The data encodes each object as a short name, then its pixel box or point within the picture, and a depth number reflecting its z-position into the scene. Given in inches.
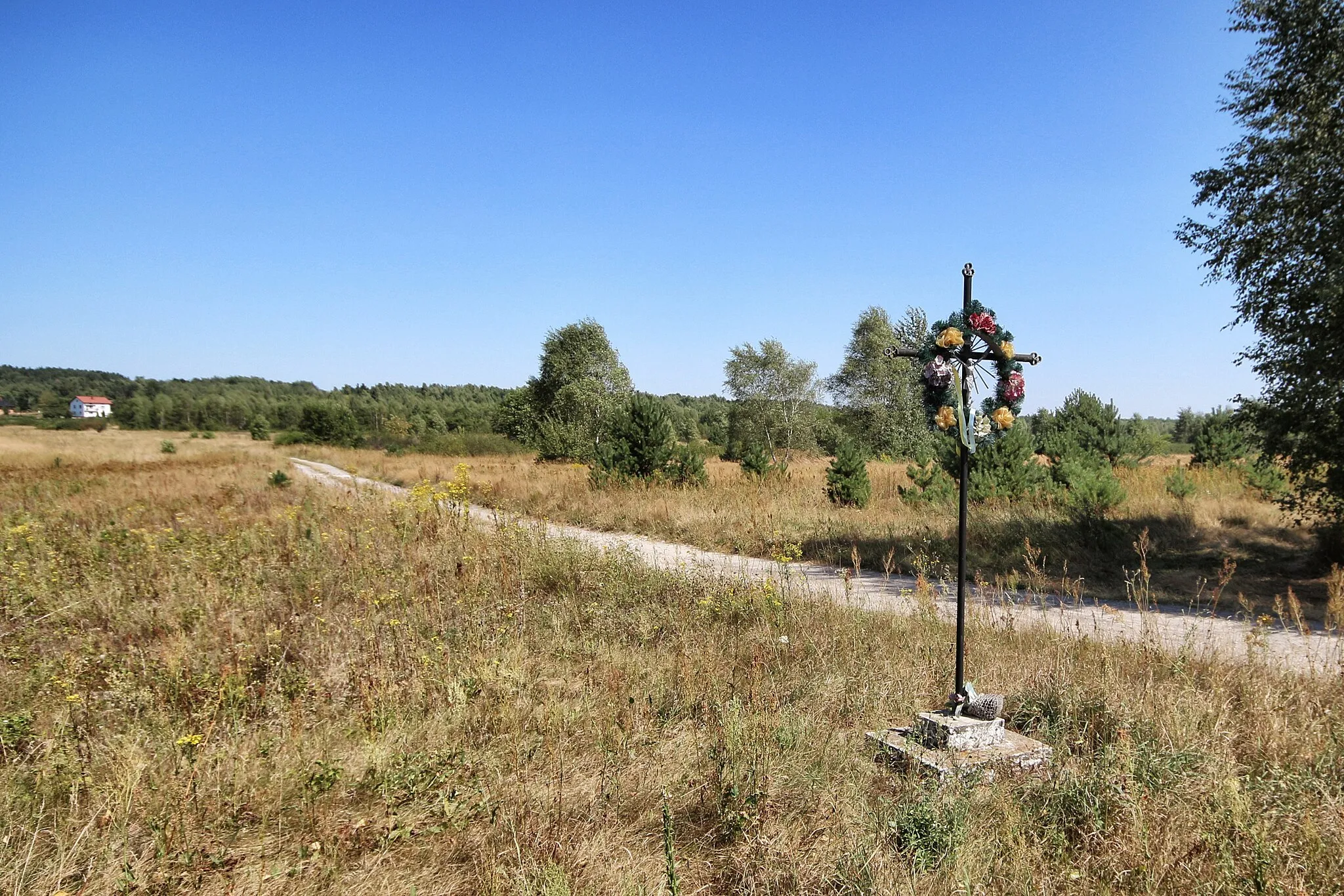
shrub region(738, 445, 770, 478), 655.1
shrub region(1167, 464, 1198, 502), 530.0
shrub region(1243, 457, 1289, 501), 517.2
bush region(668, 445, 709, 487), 606.2
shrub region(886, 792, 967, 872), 103.3
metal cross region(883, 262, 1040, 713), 146.6
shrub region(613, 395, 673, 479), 604.7
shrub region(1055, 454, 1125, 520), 423.2
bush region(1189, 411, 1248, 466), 764.0
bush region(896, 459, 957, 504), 512.7
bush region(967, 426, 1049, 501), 526.9
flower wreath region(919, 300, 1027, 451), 147.6
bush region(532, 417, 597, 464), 1001.5
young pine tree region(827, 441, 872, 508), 526.0
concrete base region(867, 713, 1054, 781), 128.0
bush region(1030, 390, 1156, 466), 849.3
